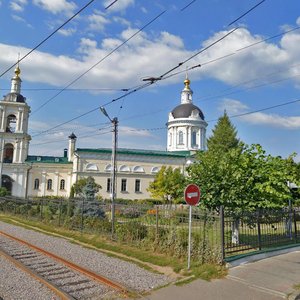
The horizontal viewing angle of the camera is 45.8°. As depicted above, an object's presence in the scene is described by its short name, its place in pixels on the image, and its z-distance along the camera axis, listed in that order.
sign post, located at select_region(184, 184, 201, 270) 10.80
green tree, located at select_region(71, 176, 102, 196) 50.64
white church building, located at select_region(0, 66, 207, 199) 59.03
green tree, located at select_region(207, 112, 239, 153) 55.44
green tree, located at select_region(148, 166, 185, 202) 50.19
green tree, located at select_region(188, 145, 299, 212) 14.05
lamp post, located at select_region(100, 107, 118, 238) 22.25
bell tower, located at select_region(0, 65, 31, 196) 58.69
